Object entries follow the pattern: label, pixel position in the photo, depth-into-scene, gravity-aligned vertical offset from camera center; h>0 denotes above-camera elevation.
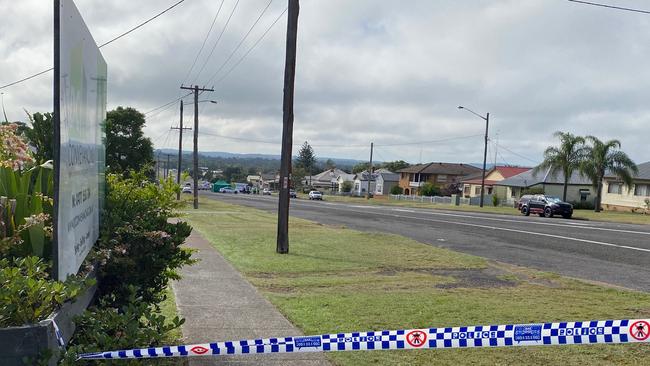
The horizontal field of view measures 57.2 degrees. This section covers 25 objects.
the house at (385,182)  129.88 -2.87
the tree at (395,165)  166.00 +1.11
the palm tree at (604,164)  53.06 +1.38
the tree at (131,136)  46.22 +1.56
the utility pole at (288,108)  13.79 +1.30
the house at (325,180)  166.16 -4.35
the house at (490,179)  90.00 -0.87
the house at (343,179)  153.00 -3.46
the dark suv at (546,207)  39.16 -2.06
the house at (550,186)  65.75 -1.13
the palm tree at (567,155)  55.06 +2.08
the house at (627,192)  54.97 -1.11
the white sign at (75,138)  3.24 +0.10
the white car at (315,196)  81.44 -4.23
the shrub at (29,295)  2.91 -0.73
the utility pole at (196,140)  40.56 +1.31
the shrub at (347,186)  146.30 -5.01
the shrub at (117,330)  3.73 -1.14
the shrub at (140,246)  4.89 -0.75
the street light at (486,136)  50.85 +3.19
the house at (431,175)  110.62 -0.74
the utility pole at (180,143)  54.96 +1.44
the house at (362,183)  137.23 -3.77
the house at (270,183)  170.88 -6.06
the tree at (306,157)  191.75 +2.50
